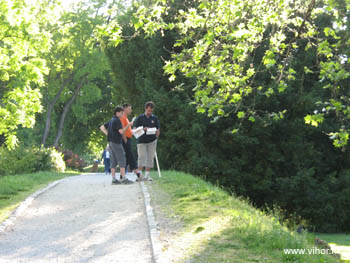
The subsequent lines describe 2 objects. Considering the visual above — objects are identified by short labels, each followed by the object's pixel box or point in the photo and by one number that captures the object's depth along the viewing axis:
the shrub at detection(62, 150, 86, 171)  31.95
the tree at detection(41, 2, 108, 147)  38.66
